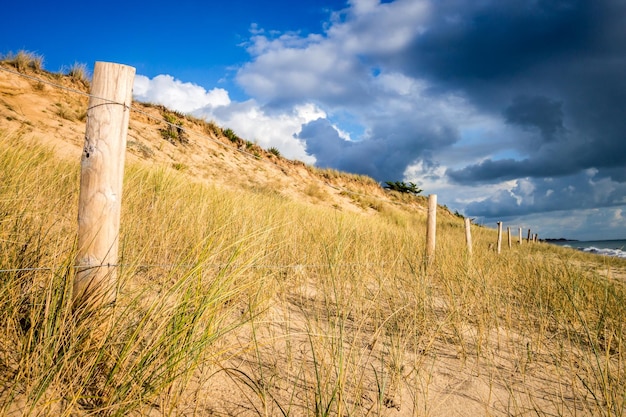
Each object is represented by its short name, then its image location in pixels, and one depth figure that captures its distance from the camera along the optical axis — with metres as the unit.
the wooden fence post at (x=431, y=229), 5.31
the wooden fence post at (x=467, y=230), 7.74
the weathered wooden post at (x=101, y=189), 1.74
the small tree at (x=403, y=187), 27.55
